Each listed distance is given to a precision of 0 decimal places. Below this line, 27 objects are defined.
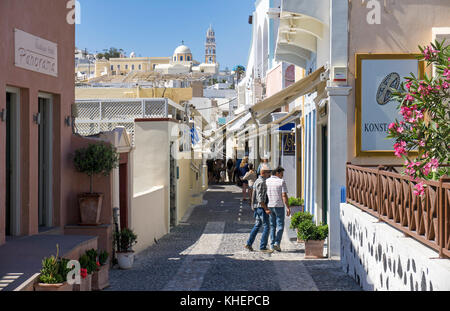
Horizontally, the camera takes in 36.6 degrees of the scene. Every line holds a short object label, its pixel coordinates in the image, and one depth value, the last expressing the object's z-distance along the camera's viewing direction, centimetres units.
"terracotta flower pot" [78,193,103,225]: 1097
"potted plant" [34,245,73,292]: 697
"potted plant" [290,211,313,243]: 1335
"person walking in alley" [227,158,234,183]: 4030
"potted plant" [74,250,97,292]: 812
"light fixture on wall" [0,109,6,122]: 854
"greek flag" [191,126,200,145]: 3121
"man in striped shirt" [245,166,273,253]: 1347
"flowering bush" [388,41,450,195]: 677
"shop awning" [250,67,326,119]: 1320
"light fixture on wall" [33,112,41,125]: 983
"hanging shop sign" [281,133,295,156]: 2232
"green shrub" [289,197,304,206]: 1620
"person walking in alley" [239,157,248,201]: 2967
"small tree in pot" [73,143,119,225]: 1091
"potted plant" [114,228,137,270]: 1158
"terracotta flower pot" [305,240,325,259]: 1235
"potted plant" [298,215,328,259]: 1226
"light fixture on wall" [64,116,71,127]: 1107
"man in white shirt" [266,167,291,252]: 1327
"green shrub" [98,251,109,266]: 953
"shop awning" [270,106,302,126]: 1978
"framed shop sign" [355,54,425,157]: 1212
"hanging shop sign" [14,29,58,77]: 922
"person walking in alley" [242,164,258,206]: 2372
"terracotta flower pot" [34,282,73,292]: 695
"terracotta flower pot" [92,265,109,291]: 937
